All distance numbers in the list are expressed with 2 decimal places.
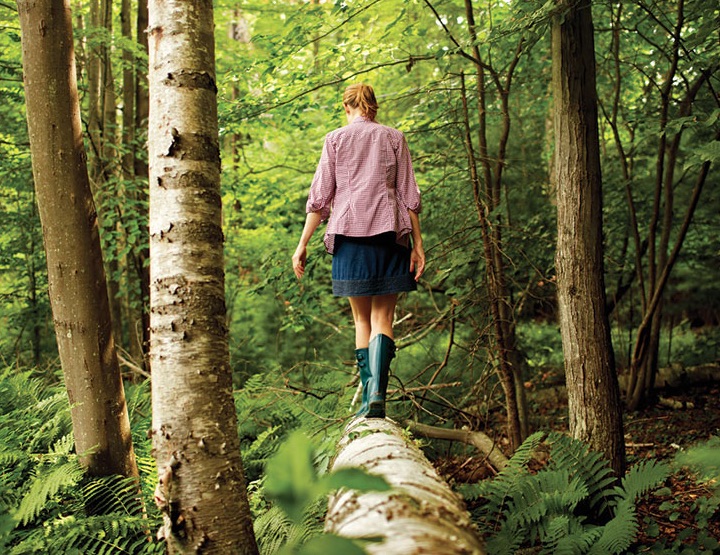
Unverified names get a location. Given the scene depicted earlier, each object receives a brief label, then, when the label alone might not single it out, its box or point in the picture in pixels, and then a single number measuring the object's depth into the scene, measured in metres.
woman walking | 3.77
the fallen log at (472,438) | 5.04
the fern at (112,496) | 3.51
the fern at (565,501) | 3.25
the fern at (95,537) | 3.03
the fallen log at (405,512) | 1.68
